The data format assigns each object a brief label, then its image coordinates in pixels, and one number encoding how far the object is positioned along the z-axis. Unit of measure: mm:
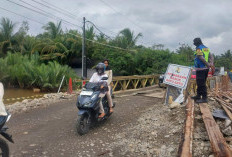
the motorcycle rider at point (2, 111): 2570
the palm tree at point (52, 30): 20685
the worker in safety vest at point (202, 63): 4590
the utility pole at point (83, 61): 14875
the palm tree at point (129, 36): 20017
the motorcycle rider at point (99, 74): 4472
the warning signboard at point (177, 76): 5541
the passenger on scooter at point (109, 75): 4630
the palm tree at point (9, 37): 19547
